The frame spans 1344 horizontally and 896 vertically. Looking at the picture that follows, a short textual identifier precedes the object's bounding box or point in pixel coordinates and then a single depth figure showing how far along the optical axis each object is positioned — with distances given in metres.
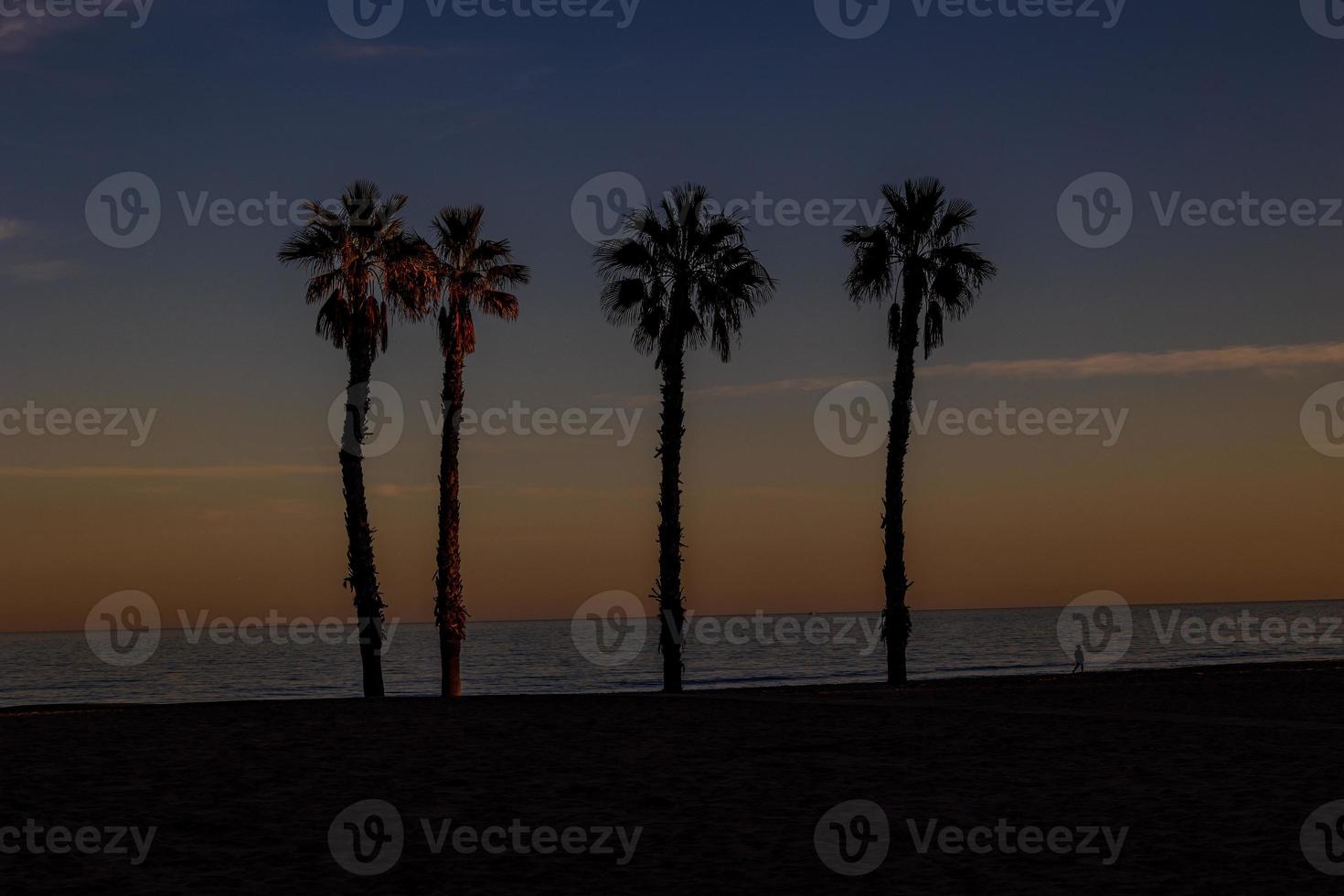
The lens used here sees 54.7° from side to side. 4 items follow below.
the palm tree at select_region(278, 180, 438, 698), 35.38
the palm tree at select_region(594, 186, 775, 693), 37.72
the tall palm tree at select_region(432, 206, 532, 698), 36.19
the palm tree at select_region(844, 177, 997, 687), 38.28
